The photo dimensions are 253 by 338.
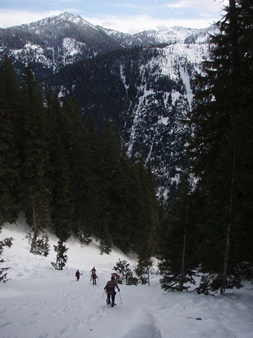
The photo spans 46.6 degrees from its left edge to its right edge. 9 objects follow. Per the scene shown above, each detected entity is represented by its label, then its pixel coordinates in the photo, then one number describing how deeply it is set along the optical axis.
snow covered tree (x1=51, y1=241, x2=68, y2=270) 27.41
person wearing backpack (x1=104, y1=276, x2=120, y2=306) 14.38
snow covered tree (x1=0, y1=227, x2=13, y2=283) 24.72
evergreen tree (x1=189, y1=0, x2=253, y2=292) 12.49
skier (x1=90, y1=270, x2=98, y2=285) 22.80
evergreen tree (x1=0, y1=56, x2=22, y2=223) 27.33
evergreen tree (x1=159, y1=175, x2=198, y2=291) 17.59
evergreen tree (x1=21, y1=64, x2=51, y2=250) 30.39
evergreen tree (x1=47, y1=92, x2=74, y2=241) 35.19
